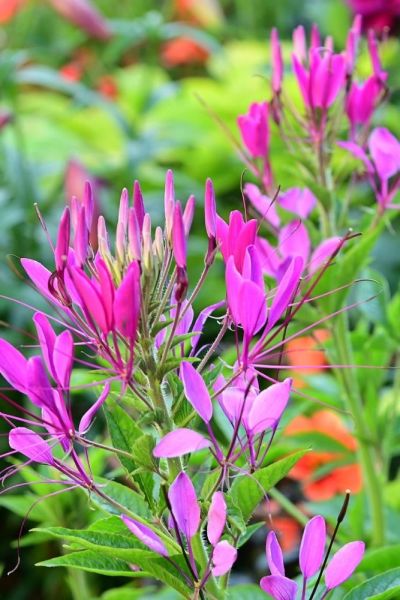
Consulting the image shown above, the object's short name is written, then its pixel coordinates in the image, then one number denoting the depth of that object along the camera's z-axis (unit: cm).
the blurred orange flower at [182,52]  320
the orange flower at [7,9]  314
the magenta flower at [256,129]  95
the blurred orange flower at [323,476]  145
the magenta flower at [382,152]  96
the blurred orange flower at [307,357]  160
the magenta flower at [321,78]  95
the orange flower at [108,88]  279
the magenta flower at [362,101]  98
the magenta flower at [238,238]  80
